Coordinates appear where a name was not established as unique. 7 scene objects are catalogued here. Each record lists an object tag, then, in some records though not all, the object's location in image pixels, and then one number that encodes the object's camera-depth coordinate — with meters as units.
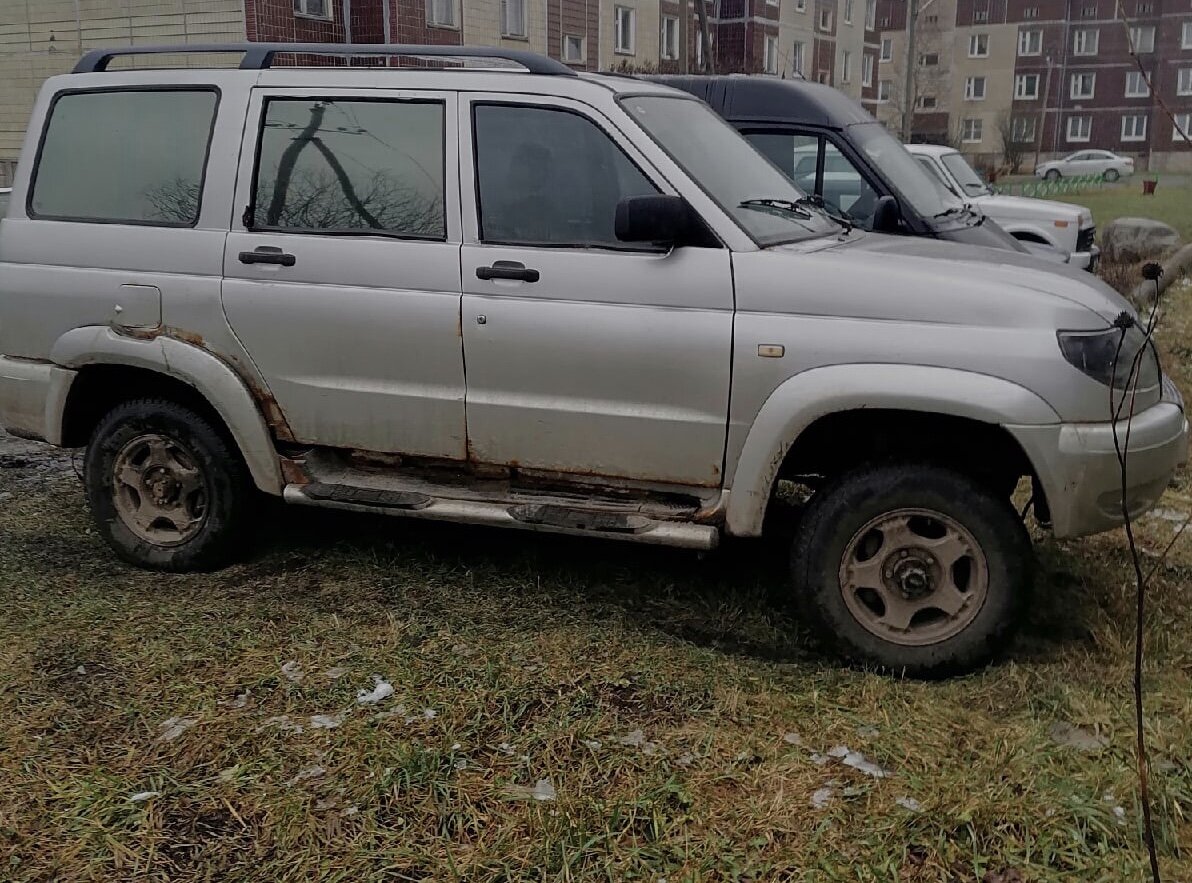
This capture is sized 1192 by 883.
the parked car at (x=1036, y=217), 12.74
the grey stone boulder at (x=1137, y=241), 15.95
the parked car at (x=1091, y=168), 50.28
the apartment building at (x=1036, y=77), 61.03
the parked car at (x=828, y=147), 7.99
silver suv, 3.84
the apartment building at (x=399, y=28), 19.94
